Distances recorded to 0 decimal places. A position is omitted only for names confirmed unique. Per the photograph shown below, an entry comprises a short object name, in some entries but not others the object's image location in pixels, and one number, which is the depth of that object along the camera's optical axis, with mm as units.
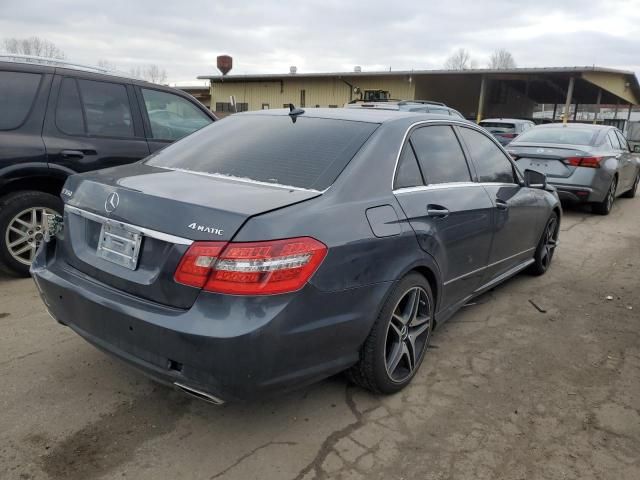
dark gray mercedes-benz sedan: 2227
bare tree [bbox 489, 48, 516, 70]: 84731
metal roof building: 25500
